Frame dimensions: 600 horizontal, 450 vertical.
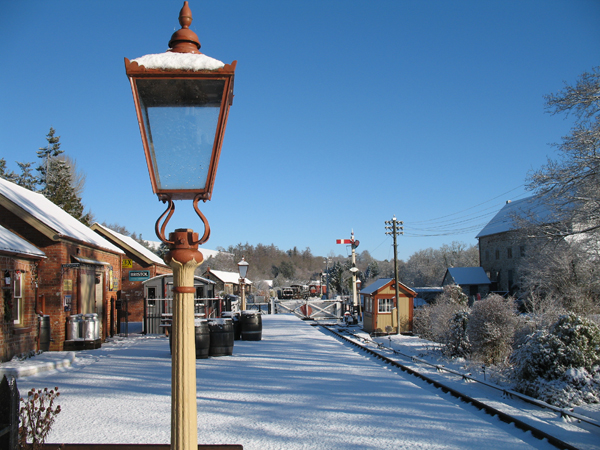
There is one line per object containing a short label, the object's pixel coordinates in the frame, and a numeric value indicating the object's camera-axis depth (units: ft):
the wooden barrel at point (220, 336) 44.09
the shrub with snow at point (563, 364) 29.89
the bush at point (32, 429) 12.95
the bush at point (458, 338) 49.55
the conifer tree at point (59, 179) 120.86
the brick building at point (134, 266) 81.25
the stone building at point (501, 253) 163.02
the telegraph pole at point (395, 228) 92.43
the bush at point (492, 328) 45.21
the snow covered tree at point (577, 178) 46.55
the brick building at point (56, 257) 47.14
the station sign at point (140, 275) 71.05
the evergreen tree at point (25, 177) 144.46
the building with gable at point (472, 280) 172.04
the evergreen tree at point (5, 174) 143.64
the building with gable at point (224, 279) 142.20
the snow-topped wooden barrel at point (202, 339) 42.34
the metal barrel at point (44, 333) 46.66
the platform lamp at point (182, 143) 8.27
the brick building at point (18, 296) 39.88
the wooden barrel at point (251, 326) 60.29
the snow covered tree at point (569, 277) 69.82
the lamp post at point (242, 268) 66.19
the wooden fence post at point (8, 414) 9.35
